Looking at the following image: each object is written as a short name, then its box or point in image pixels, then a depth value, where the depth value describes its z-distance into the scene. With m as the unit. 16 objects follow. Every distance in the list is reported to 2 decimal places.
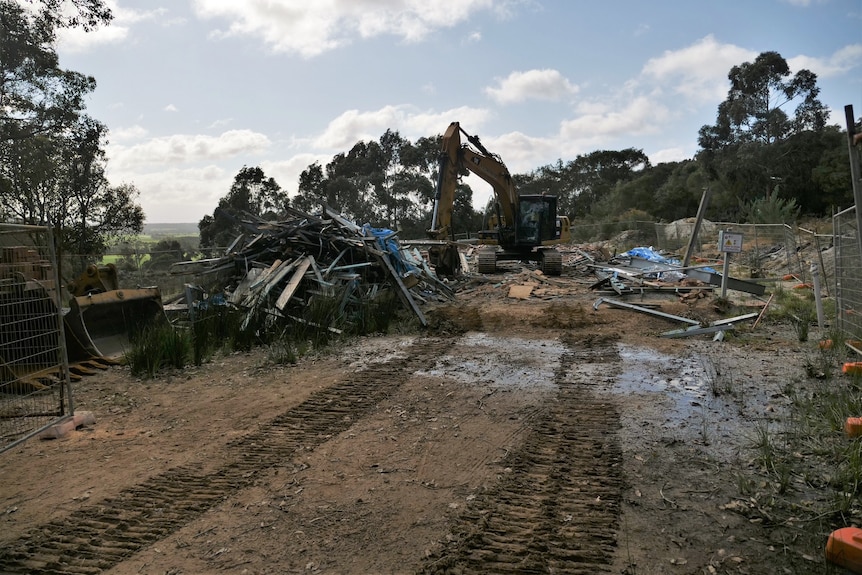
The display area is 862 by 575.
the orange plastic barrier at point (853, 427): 4.71
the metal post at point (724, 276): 12.10
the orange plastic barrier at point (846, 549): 3.07
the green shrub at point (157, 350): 7.87
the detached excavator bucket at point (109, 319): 8.37
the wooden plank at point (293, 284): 10.39
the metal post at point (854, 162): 4.68
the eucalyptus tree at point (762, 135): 32.81
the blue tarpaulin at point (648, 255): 19.02
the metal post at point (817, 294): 9.31
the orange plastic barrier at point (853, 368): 6.26
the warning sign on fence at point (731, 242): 11.06
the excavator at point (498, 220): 17.19
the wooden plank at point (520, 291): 14.68
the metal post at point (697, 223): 16.34
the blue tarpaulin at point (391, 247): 13.26
